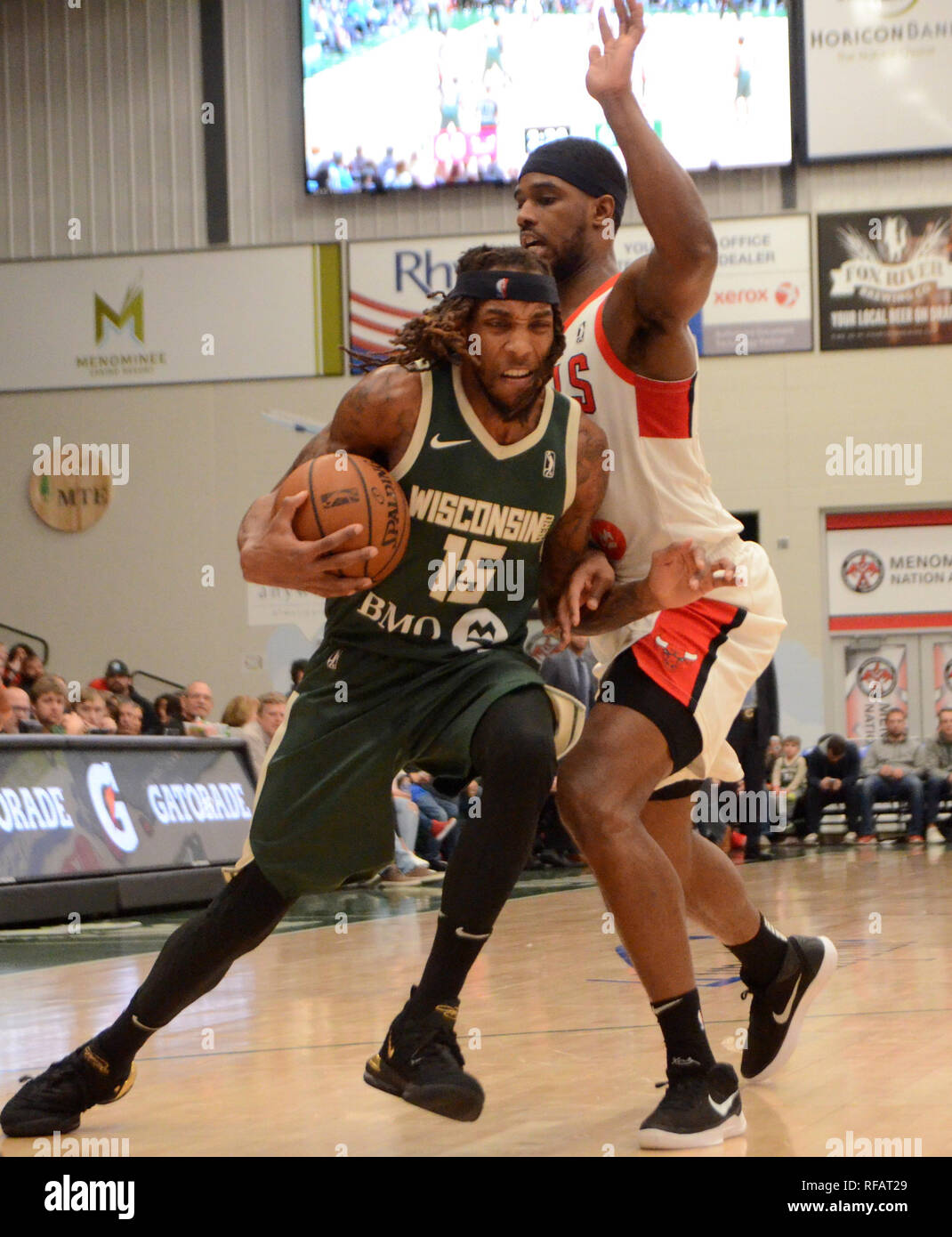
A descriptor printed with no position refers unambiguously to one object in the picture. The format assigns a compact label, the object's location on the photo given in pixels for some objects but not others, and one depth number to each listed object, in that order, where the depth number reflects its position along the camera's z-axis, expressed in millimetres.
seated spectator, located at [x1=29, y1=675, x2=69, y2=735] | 8969
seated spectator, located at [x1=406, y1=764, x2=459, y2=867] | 10969
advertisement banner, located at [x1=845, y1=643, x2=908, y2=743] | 16188
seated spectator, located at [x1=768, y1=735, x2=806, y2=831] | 13922
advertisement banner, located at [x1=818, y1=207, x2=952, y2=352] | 15938
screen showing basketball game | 15898
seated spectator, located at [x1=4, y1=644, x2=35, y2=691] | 11326
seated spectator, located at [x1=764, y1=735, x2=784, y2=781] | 14086
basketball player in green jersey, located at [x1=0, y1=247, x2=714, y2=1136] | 2754
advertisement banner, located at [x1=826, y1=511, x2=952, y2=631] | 16078
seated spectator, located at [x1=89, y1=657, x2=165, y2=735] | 11290
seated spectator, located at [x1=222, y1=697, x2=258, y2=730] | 10500
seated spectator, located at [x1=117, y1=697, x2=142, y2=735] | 9656
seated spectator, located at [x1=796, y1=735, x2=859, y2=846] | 13617
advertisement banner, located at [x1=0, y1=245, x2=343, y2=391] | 16625
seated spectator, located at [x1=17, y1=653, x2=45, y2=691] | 11492
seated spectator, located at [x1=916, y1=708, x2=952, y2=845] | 13656
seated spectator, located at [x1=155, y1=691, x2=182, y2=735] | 10984
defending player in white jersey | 2830
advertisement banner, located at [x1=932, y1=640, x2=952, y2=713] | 16094
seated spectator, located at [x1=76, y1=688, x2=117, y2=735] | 9203
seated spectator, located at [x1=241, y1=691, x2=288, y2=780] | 9773
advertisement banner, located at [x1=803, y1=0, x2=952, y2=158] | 15781
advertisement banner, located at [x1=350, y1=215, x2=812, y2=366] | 16094
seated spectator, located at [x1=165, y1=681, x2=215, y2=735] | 10578
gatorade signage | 6988
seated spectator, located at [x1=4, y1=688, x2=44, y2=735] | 8164
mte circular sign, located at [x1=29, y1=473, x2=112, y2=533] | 16859
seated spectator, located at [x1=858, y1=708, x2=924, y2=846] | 13594
